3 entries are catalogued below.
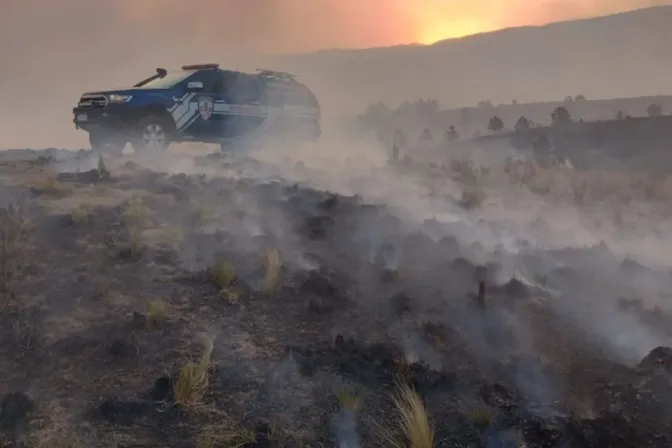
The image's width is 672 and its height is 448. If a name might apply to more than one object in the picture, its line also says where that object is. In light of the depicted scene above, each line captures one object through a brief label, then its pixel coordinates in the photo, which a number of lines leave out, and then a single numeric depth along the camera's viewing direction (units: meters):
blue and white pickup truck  12.76
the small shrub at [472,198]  11.20
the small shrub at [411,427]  4.24
